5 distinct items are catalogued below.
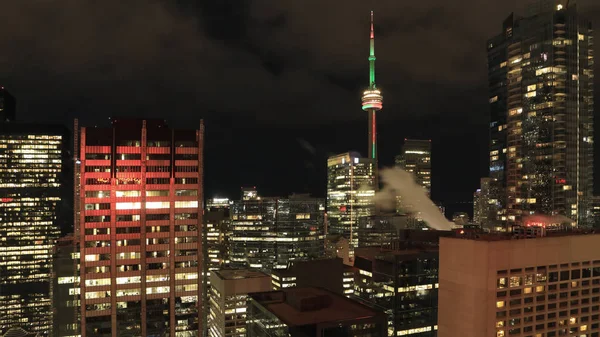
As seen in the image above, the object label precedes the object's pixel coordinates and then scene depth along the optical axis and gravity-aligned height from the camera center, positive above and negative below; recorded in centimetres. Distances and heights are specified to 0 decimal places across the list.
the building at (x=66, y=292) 10381 -2674
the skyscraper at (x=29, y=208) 17725 -1150
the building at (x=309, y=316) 6488 -2145
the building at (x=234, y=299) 10706 -2940
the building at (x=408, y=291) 10381 -2683
